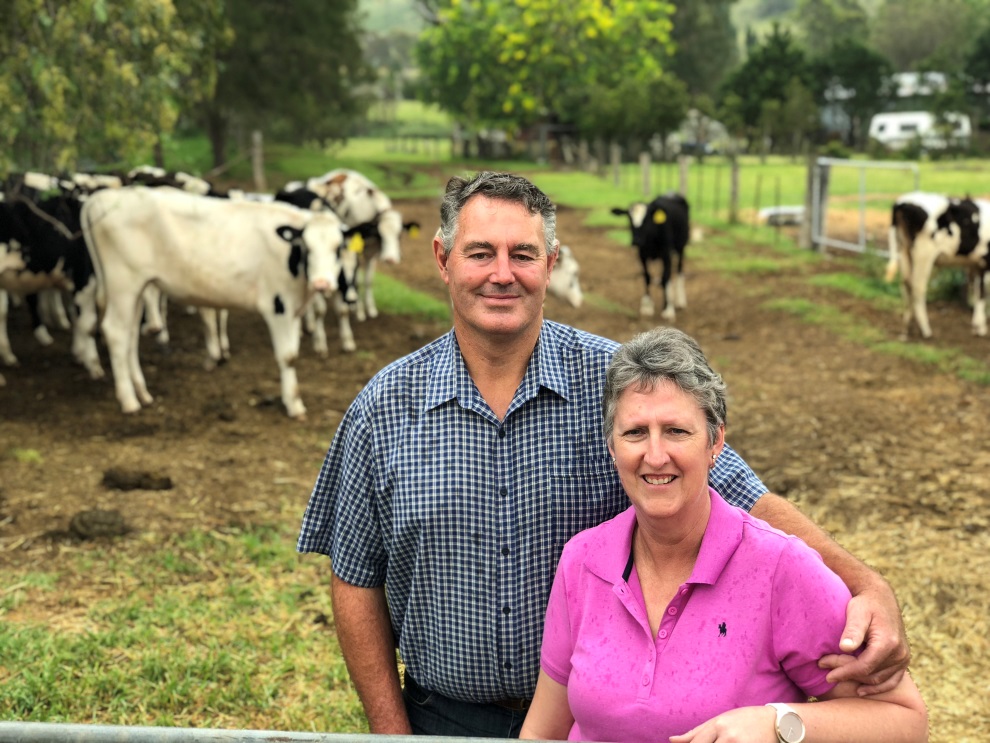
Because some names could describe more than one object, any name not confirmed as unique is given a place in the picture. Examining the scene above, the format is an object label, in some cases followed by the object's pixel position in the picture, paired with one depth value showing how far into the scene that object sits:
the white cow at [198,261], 8.76
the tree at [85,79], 7.74
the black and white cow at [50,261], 9.20
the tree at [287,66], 27.12
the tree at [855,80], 56.69
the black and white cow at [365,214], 12.86
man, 2.51
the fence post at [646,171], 28.08
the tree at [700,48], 70.50
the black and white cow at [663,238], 13.00
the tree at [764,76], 51.66
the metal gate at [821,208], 17.08
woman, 2.08
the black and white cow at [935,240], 11.03
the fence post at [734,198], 21.62
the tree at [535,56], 45.09
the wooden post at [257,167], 27.12
